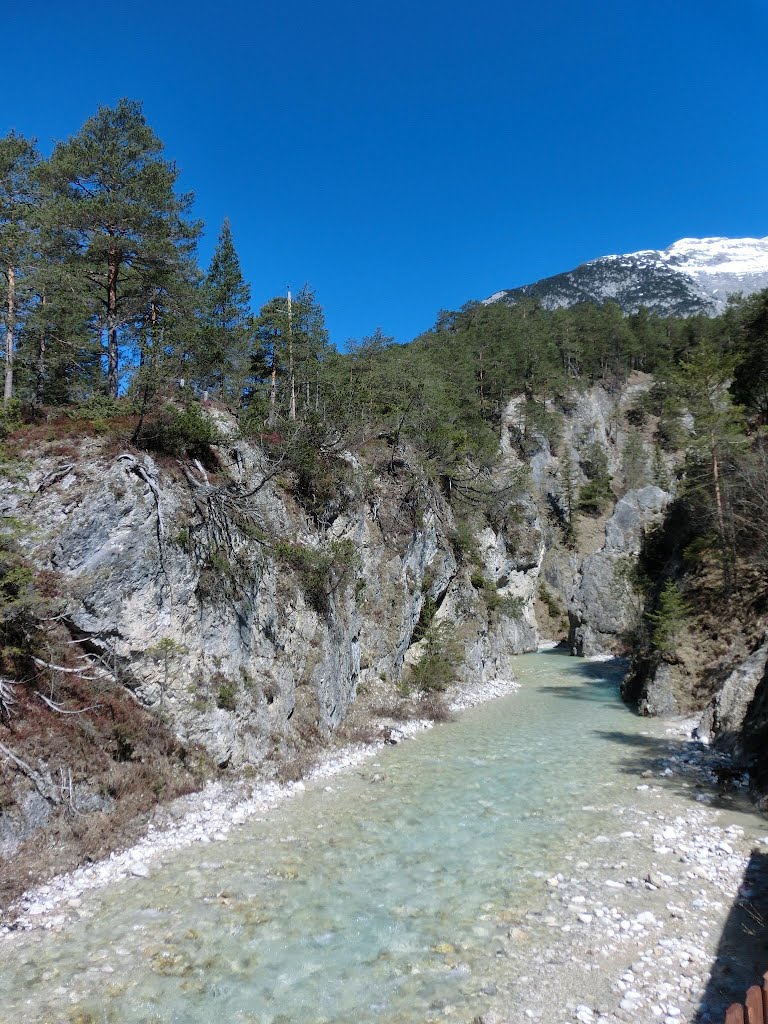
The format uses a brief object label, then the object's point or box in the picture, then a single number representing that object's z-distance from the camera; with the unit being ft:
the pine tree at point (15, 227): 55.16
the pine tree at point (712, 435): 79.87
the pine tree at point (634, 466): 228.63
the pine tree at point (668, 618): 73.67
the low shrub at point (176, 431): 50.52
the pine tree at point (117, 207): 58.85
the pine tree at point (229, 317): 95.55
